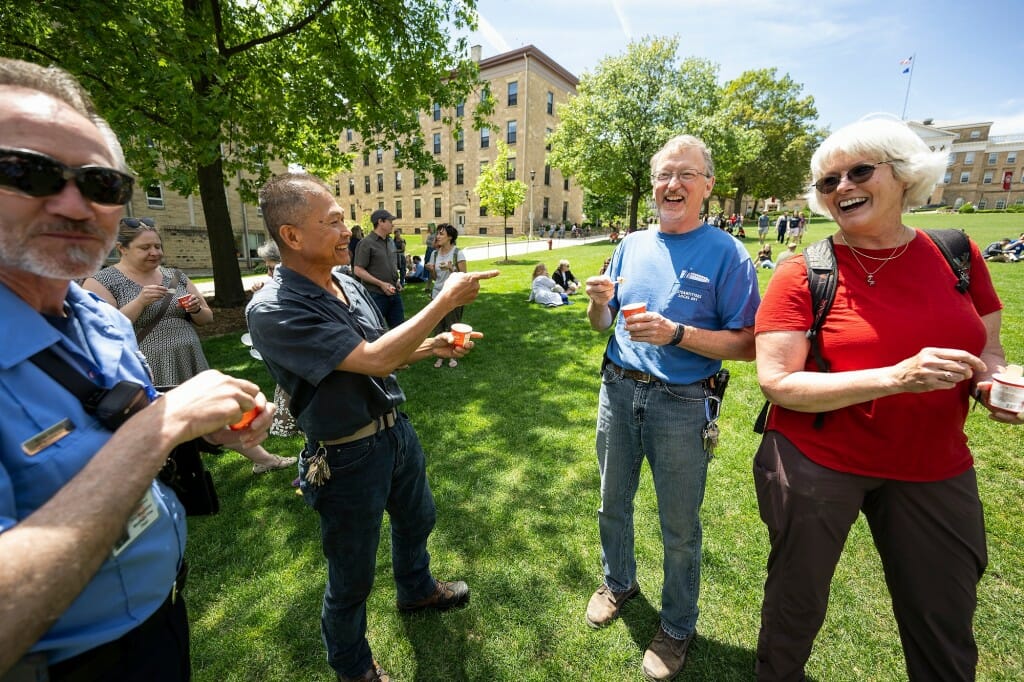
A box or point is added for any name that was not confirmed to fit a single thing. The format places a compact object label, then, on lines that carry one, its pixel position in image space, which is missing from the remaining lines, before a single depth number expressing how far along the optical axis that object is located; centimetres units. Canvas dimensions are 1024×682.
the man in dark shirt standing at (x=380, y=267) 657
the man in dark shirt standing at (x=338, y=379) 183
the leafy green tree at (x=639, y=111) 2673
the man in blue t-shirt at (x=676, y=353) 222
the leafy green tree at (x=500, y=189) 2533
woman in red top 169
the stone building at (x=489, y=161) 3991
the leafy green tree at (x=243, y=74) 661
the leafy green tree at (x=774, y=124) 3828
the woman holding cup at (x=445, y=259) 724
